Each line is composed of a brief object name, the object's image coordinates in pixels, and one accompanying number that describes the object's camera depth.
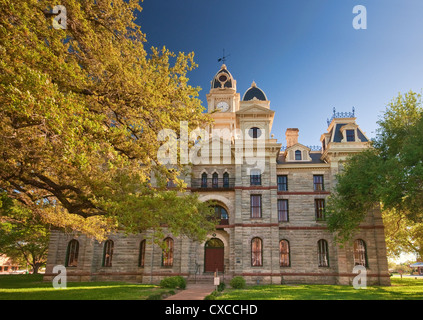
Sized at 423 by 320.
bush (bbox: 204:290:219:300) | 15.41
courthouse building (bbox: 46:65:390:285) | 26.38
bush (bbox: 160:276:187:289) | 20.83
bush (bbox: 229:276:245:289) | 21.56
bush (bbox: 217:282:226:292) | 20.58
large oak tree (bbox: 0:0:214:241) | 7.98
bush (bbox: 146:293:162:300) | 14.87
